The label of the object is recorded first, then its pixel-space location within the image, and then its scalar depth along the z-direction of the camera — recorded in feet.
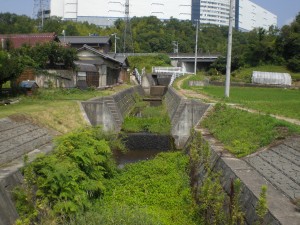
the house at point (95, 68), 113.09
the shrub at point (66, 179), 27.07
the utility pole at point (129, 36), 288.51
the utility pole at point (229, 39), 84.02
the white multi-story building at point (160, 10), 417.69
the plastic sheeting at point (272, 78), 169.07
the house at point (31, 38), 131.44
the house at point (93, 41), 175.83
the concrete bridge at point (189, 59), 256.93
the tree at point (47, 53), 104.83
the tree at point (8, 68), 64.28
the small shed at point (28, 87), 75.05
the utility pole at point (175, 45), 295.97
